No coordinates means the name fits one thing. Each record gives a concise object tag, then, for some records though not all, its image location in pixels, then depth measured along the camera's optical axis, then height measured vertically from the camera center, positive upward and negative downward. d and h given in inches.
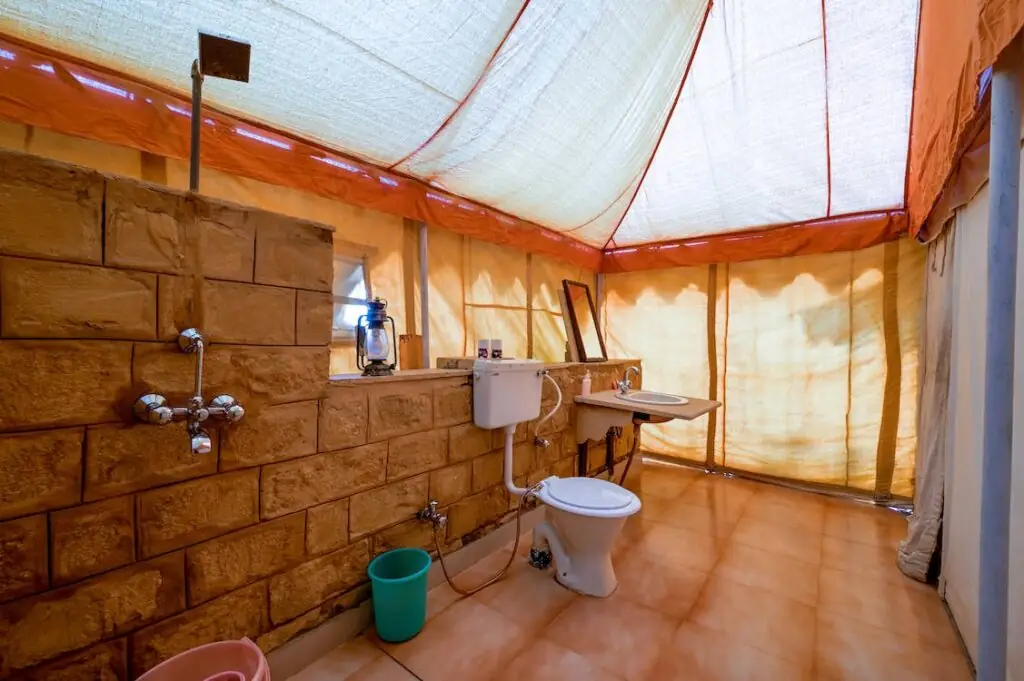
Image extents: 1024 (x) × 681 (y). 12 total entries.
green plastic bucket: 55.9 -39.2
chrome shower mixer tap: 37.5 -8.1
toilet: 66.7 -28.4
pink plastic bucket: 38.6 -34.0
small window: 80.5 +8.2
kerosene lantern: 63.7 -1.1
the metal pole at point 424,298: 91.8 +8.9
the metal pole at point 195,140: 41.2 +20.3
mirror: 114.3 +6.2
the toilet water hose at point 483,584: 68.4 -44.1
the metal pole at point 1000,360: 31.3 -1.0
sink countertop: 85.2 -15.6
